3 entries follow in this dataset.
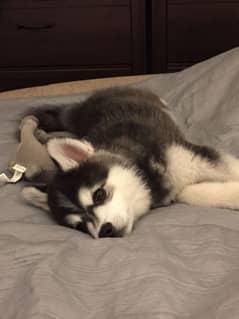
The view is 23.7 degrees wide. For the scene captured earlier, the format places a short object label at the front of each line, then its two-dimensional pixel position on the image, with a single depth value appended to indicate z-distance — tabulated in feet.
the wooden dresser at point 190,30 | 9.61
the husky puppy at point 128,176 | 4.83
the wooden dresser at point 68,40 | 9.68
